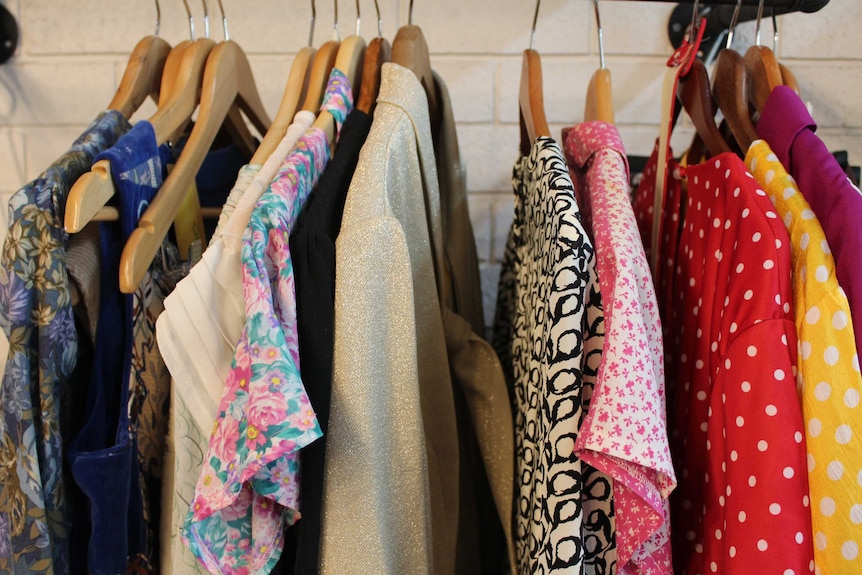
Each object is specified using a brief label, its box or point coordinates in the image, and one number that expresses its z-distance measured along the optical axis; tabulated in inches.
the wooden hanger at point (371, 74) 23.5
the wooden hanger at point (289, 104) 21.6
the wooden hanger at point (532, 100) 24.8
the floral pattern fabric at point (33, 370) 18.0
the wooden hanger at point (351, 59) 23.8
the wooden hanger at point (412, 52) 23.9
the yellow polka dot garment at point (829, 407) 14.9
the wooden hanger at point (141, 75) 24.3
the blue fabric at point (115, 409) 18.4
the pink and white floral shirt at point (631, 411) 15.9
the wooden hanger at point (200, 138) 18.2
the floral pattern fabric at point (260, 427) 15.2
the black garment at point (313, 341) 17.0
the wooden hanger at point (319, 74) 23.5
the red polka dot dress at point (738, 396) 15.8
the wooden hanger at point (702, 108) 23.9
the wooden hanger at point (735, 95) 23.1
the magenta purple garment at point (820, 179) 16.1
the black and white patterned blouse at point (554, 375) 16.9
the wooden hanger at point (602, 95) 24.3
